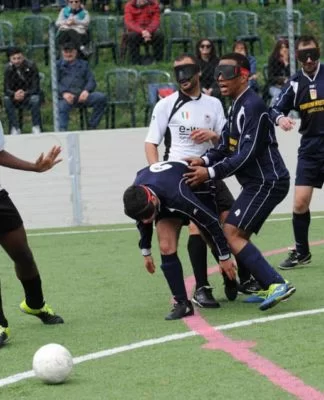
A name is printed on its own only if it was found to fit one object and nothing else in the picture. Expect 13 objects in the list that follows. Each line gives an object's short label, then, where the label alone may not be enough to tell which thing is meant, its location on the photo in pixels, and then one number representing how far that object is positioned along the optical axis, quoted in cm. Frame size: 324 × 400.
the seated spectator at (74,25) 1847
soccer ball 671
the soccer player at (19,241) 798
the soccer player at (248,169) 855
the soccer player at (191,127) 925
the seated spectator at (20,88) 1652
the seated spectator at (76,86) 1656
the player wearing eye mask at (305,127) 1045
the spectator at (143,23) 1967
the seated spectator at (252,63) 1684
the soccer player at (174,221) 830
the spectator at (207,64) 1650
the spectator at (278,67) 1709
